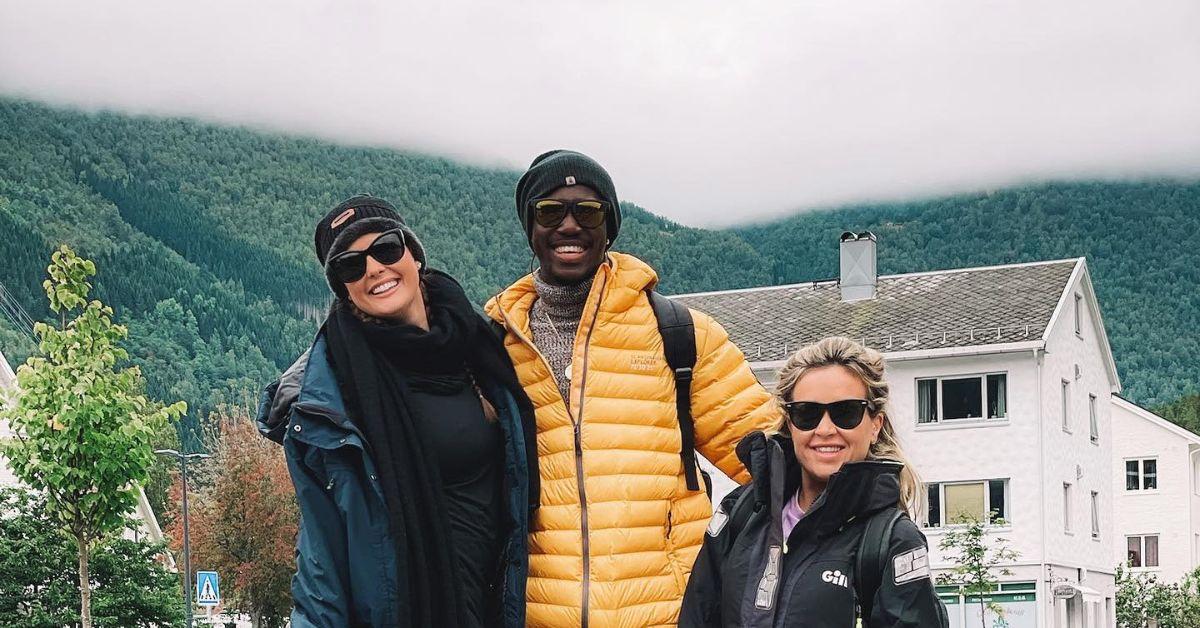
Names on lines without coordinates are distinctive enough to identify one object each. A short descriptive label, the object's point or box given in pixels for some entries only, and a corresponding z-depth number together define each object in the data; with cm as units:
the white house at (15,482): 2690
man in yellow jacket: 461
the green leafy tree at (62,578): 2431
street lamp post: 3651
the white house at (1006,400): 3600
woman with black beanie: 421
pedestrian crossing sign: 3017
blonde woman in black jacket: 388
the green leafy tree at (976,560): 3186
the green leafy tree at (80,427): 1906
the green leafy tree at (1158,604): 5109
